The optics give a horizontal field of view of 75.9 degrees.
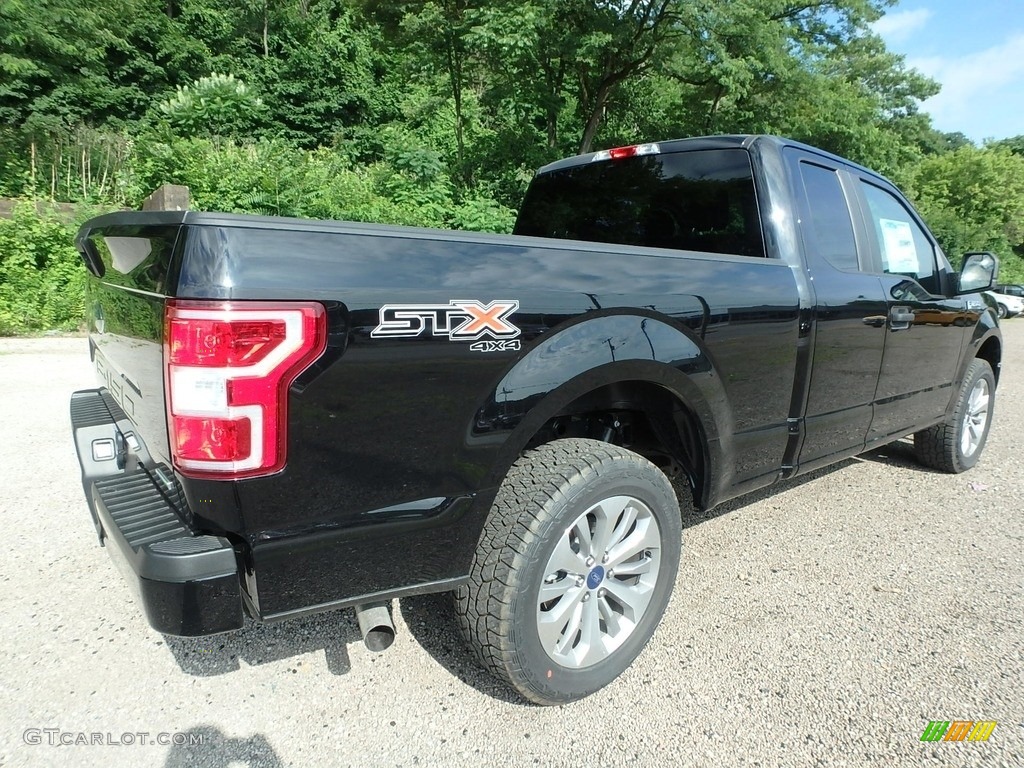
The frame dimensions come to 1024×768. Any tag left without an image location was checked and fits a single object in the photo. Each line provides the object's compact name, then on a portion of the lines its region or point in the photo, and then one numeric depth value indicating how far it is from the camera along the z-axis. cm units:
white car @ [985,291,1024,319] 2634
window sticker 357
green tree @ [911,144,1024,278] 3941
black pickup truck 151
